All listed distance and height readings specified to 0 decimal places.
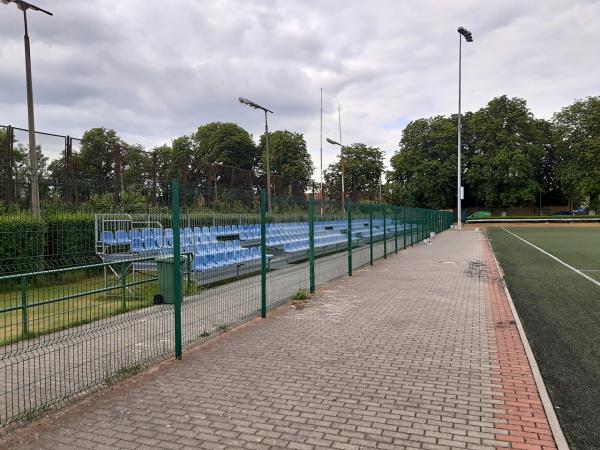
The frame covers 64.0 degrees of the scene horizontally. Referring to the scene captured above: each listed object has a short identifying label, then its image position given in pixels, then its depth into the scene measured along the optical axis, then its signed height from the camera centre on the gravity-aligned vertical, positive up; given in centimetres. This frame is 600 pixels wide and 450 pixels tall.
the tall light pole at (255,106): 1952 +490
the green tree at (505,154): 6600 +705
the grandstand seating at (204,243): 921 -69
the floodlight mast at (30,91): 1061 +314
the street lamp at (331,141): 3488 +472
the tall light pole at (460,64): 4031 +1224
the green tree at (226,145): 7806 +1027
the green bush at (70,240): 830 -58
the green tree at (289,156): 7706 +842
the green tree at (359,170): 8675 +664
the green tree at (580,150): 6362 +745
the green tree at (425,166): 6819 +570
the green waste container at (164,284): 827 -131
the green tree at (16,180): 733 +45
